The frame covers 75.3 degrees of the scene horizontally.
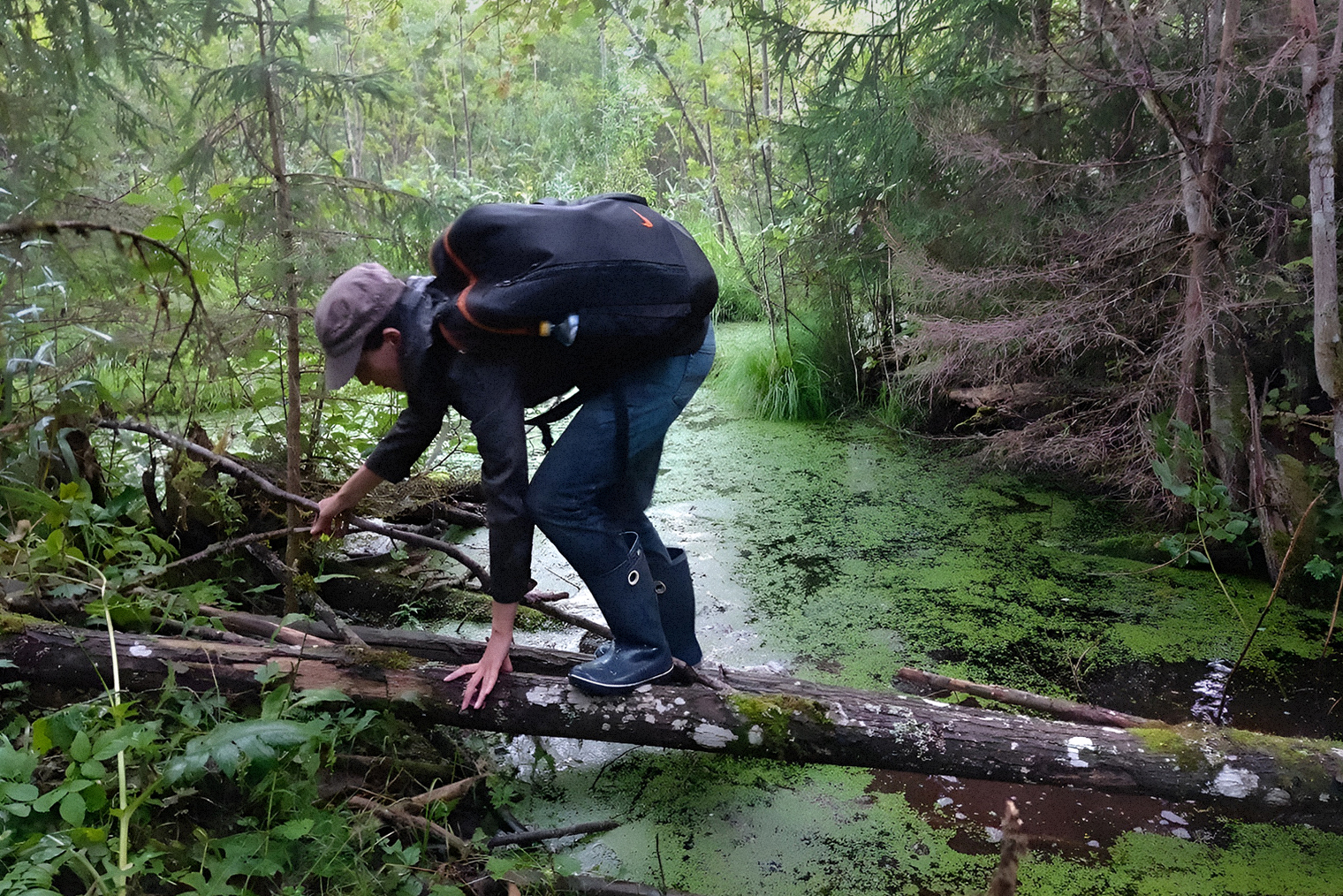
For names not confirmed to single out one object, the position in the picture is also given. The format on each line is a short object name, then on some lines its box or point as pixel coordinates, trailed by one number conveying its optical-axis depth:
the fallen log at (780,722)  1.73
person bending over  1.79
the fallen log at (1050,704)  2.02
